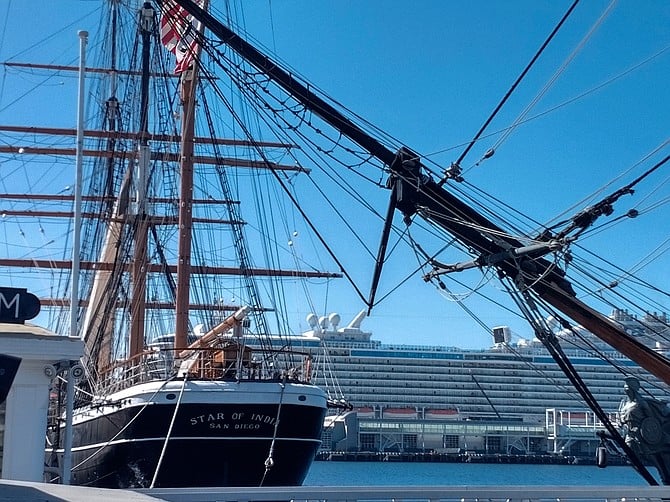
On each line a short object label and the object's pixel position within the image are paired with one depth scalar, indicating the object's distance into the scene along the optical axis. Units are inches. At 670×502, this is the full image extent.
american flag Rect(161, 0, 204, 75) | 511.8
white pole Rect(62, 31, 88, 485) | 742.1
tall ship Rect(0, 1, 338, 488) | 887.1
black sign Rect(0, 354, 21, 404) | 347.3
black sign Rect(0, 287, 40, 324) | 465.4
